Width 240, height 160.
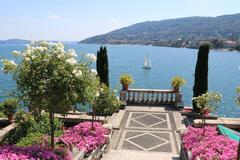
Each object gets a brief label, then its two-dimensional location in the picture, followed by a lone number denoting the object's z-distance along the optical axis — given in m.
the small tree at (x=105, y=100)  8.59
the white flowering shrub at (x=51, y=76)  5.43
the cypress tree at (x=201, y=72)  12.90
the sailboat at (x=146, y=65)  57.73
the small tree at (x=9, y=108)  9.48
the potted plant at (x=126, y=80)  13.88
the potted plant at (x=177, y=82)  13.46
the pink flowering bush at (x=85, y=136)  6.92
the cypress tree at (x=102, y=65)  13.41
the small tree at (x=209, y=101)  7.83
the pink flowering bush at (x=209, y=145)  5.84
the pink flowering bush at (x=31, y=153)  4.99
